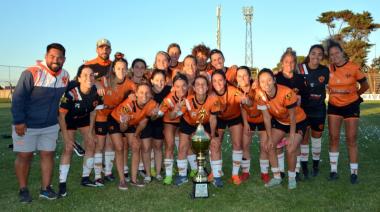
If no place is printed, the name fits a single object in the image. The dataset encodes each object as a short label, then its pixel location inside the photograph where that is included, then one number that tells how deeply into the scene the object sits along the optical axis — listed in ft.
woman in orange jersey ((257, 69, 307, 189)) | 18.74
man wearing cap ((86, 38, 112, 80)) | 22.02
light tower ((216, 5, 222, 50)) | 117.80
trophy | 17.40
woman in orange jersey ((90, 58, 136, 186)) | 20.13
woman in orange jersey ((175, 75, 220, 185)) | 19.25
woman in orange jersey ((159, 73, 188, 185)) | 19.51
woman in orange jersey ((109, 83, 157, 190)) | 19.45
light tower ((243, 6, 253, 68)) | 161.34
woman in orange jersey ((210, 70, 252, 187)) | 19.70
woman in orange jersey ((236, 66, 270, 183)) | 20.02
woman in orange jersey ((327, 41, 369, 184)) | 20.17
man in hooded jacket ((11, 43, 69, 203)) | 16.42
